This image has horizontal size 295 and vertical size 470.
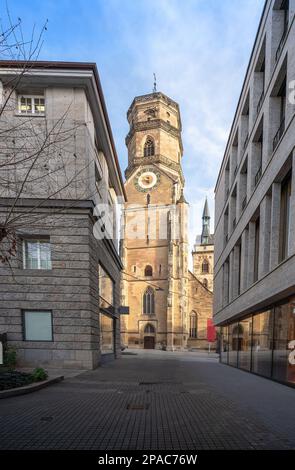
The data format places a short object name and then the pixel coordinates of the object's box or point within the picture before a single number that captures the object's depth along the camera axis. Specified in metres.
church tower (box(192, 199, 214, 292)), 77.14
